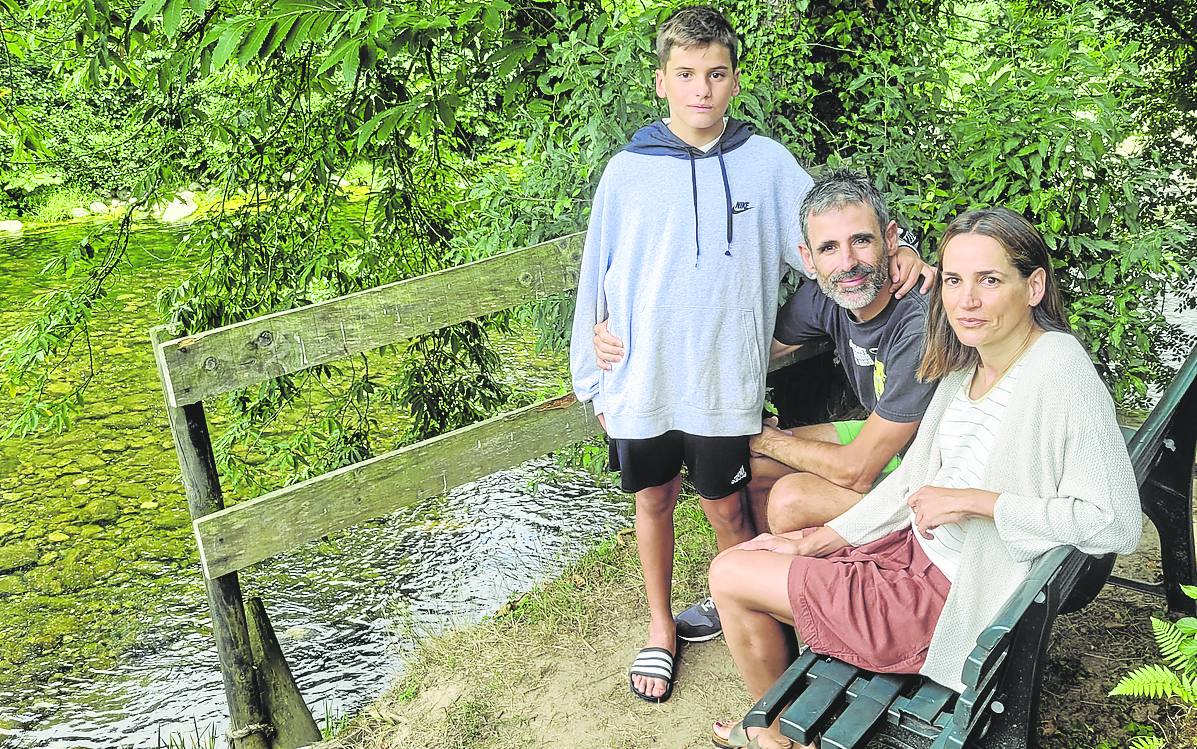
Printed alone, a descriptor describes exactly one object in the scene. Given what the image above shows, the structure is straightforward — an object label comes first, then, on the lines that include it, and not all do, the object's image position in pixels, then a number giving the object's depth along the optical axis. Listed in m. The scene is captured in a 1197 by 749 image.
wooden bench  2.04
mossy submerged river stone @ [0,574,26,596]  5.73
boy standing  2.91
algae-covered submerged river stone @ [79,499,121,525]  6.43
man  2.72
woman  2.16
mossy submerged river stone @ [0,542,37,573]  5.96
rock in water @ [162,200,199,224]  13.47
